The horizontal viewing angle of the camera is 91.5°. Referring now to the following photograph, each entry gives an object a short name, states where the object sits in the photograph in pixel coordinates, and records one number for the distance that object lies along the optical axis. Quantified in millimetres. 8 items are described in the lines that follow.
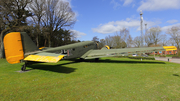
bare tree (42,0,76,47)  29294
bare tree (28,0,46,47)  26934
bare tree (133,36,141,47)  61056
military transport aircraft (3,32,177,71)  7633
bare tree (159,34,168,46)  54388
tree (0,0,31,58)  20512
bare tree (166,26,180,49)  43369
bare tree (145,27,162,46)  54222
